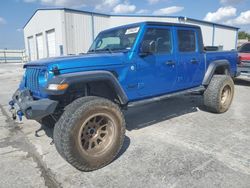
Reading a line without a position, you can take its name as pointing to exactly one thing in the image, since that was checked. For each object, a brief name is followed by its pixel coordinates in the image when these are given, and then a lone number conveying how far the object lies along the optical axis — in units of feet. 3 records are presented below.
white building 47.84
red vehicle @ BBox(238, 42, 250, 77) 25.34
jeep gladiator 8.03
